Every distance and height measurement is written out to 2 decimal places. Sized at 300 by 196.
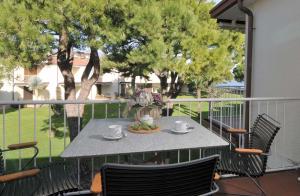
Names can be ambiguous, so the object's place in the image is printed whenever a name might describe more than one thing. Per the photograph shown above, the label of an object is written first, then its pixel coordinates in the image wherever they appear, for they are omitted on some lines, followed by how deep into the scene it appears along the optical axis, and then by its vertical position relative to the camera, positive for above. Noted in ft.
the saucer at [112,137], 6.86 -1.21
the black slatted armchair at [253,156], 8.11 -2.17
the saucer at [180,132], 7.43 -1.14
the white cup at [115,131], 6.96 -1.09
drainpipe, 16.93 +2.26
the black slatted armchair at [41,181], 6.14 -2.46
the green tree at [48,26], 22.17 +5.16
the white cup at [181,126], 7.51 -1.02
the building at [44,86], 101.55 +0.71
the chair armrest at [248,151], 7.62 -1.70
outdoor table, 5.97 -1.28
